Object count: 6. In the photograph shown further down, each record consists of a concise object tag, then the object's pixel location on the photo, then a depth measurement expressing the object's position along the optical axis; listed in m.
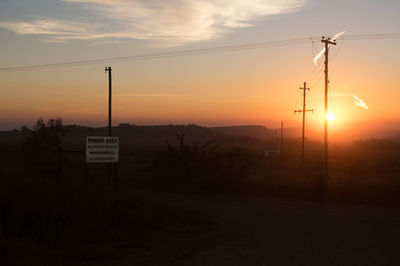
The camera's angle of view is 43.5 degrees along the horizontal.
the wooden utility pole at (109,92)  28.06
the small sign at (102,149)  20.28
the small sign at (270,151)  31.11
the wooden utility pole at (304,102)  50.92
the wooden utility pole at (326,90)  28.69
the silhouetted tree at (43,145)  31.37
